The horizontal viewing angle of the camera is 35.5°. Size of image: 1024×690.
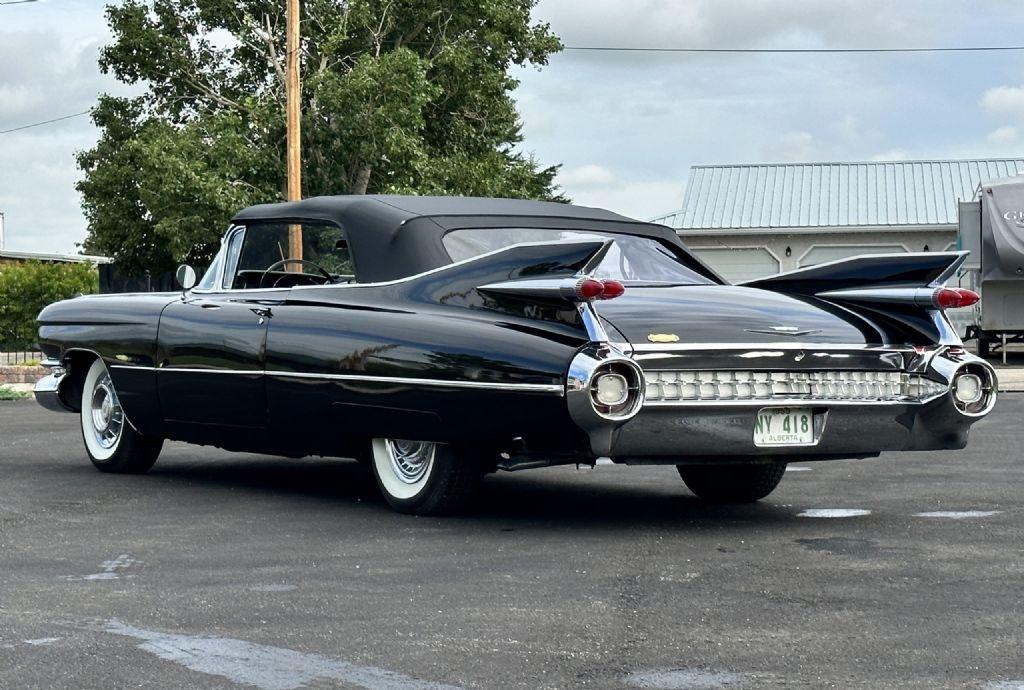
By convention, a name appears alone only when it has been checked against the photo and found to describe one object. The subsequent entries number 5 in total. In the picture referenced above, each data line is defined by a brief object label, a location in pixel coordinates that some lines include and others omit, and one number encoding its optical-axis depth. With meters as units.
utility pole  25.27
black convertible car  6.58
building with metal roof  35.19
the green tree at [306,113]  33.38
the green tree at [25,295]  28.00
